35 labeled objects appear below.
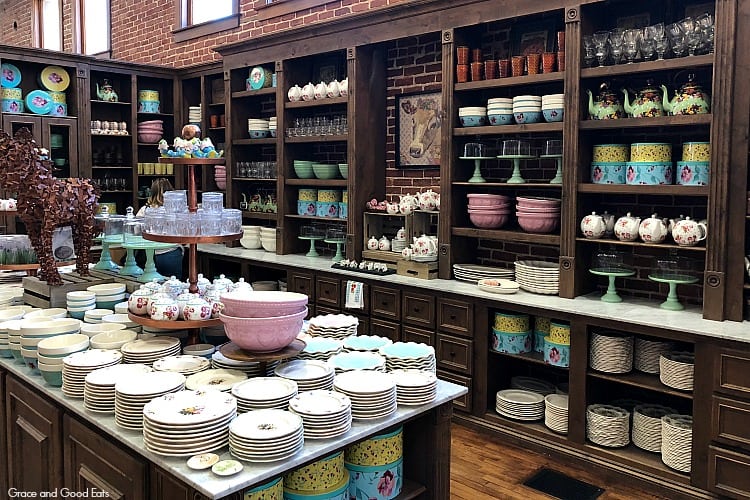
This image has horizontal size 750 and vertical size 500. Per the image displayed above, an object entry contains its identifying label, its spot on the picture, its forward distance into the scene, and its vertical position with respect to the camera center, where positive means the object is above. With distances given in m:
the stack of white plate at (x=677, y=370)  3.24 -0.84
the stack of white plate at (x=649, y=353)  3.49 -0.81
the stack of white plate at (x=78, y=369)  2.24 -0.58
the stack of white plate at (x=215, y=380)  2.17 -0.61
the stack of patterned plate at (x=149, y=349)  2.44 -0.57
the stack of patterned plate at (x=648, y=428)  3.45 -1.19
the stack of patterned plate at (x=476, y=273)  4.32 -0.49
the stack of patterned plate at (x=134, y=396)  1.98 -0.60
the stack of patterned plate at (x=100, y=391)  2.10 -0.61
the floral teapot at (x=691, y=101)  3.37 +0.50
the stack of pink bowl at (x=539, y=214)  4.04 -0.10
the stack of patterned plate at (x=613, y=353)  3.50 -0.81
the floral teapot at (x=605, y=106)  3.69 +0.51
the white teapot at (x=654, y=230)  3.55 -0.17
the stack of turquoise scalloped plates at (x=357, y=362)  2.37 -0.59
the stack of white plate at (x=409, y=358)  2.43 -0.58
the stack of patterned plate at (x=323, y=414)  1.93 -0.63
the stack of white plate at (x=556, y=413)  3.75 -1.22
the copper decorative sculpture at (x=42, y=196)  3.13 +0.00
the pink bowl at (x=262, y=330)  2.16 -0.43
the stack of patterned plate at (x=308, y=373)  2.20 -0.59
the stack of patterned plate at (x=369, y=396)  2.06 -0.61
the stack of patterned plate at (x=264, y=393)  2.03 -0.61
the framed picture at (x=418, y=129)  4.96 +0.52
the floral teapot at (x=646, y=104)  3.54 +0.50
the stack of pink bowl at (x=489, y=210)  4.30 -0.08
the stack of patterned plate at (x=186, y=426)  1.80 -0.62
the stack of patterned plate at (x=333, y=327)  2.79 -0.54
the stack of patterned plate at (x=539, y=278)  3.96 -0.48
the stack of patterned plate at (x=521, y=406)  3.94 -1.23
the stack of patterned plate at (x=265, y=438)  1.76 -0.64
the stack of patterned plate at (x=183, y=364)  2.33 -0.59
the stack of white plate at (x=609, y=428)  3.52 -1.22
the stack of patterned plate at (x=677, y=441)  3.23 -1.18
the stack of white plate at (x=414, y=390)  2.20 -0.64
